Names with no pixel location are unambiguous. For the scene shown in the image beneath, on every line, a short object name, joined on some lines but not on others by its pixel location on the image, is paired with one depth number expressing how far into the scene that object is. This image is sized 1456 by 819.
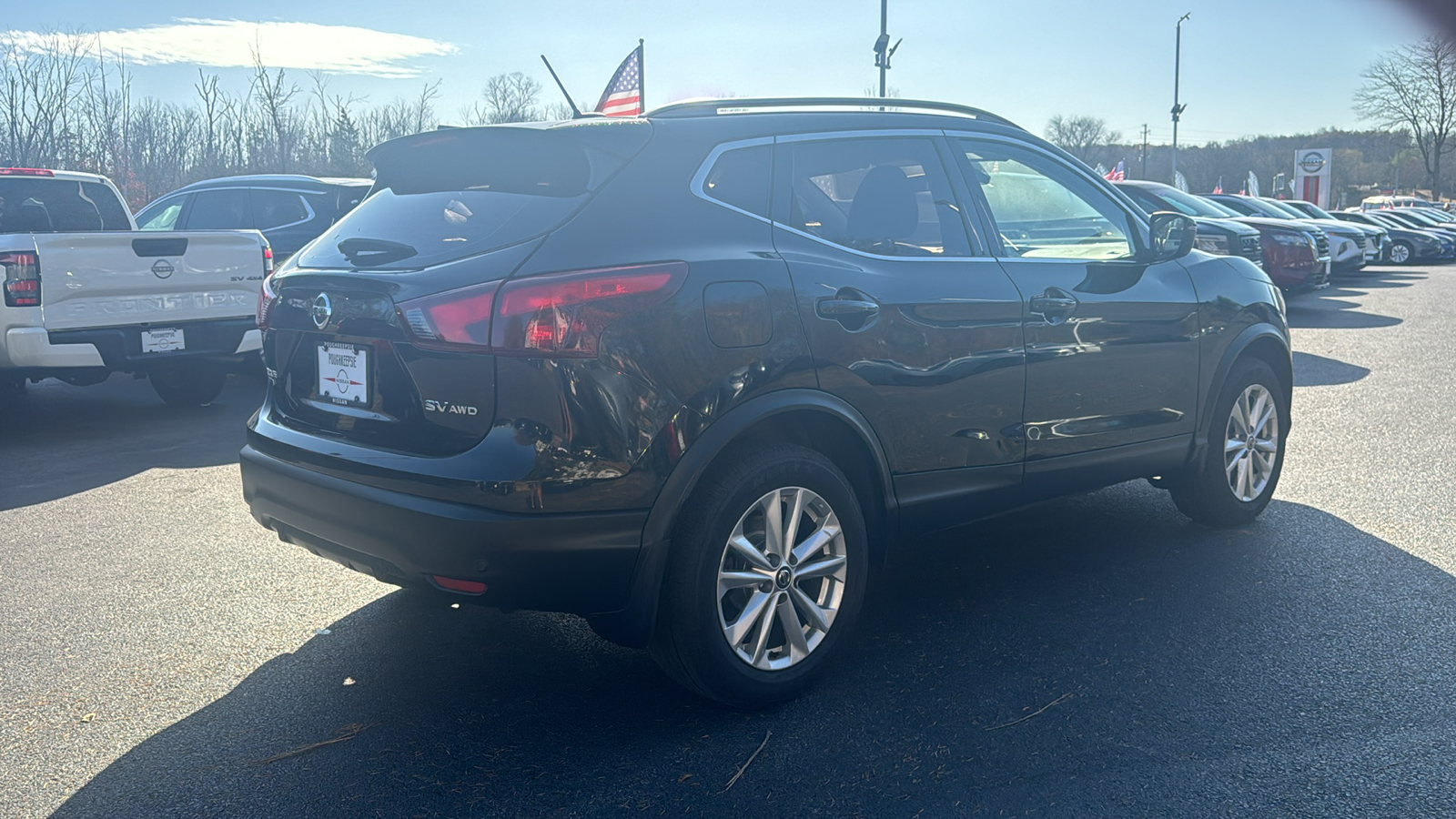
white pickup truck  7.59
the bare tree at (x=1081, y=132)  82.88
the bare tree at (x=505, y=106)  36.05
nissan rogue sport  3.14
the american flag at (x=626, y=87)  16.48
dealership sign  47.75
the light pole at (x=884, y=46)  27.42
